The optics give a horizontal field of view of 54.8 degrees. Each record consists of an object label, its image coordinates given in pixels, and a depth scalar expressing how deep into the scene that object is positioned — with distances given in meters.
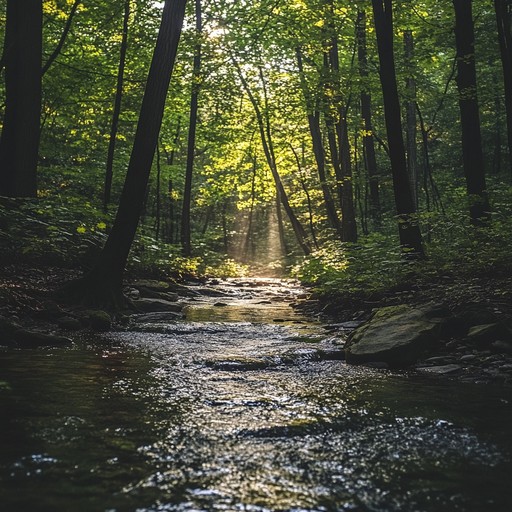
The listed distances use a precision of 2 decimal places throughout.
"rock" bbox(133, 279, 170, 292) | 11.40
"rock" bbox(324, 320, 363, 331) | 7.46
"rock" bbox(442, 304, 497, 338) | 5.70
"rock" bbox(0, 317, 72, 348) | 5.35
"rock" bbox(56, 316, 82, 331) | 6.78
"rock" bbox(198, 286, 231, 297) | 13.54
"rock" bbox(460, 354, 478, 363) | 4.97
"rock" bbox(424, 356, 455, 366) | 5.05
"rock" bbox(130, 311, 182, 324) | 8.19
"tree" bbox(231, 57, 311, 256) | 21.45
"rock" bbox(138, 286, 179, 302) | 10.81
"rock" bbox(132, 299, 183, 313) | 9.13
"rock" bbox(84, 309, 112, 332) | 7.00
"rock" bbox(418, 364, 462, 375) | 4.73
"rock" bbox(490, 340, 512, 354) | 4.99
